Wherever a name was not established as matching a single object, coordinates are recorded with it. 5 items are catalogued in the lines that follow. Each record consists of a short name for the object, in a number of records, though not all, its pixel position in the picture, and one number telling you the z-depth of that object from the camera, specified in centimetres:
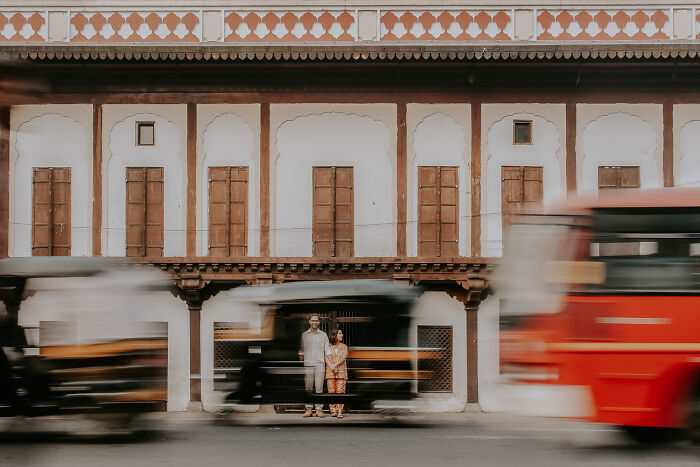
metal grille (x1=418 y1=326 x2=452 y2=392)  2491
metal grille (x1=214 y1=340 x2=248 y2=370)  2489
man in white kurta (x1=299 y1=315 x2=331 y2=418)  1588
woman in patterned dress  1598
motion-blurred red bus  1106
